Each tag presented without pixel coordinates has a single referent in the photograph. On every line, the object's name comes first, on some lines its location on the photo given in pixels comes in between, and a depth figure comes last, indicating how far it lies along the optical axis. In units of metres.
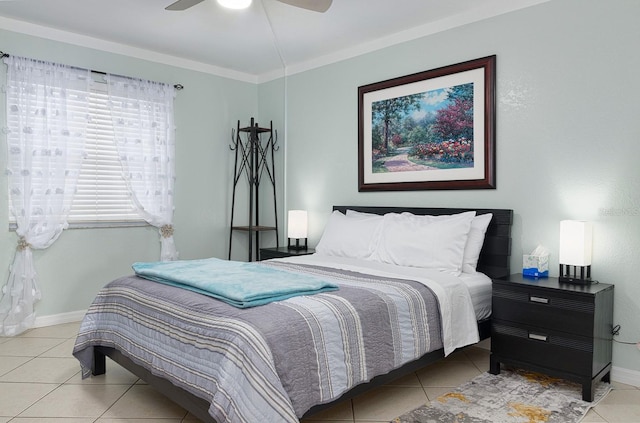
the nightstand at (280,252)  4.53
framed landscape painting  3.65
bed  1.92
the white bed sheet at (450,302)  2.84
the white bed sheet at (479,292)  3.14
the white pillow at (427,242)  3.34
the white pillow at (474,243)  3.41
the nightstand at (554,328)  2.71
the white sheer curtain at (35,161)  3.97
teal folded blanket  2.32
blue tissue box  3.19
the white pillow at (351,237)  3.90
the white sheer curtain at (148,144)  4.55
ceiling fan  2.90
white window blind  4.38
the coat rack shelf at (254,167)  5.41
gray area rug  2.49
